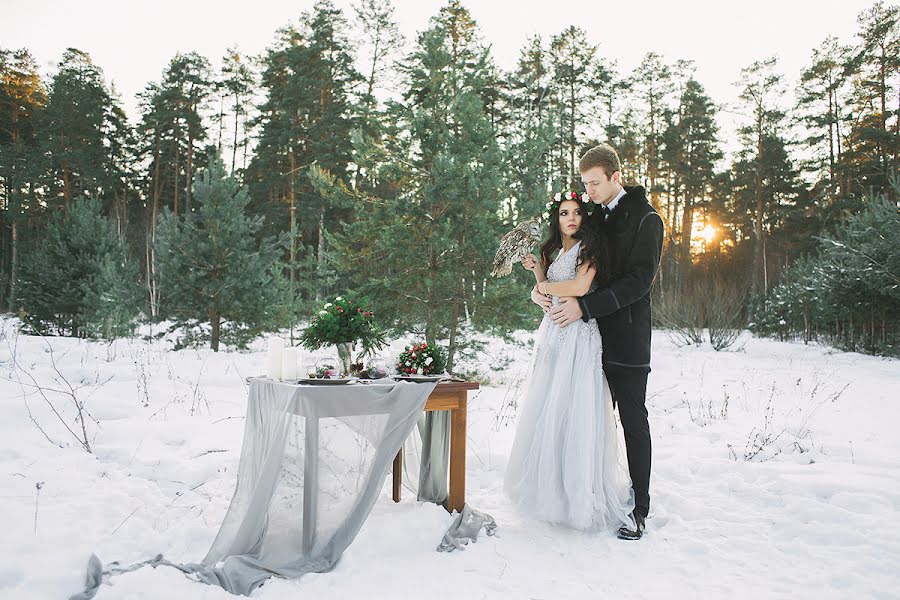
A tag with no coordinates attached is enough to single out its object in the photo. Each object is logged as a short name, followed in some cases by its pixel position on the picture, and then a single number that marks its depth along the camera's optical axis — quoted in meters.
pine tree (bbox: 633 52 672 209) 22.22
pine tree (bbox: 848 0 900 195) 18.14
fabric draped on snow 2.46
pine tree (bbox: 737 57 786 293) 21.33
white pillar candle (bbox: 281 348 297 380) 2.72
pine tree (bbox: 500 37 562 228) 7.25
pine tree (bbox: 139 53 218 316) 21.36
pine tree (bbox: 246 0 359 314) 18.14
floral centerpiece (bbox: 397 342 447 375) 3.07
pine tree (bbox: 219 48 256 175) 22.78
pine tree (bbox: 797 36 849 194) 20.36
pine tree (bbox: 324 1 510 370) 6.85
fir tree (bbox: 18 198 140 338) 10.96
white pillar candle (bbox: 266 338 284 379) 2.77
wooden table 2.97
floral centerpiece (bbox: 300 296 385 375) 2.82
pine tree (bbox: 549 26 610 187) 19.97
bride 2.86
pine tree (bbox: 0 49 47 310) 19.50
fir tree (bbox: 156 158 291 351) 9.59
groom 2.89
